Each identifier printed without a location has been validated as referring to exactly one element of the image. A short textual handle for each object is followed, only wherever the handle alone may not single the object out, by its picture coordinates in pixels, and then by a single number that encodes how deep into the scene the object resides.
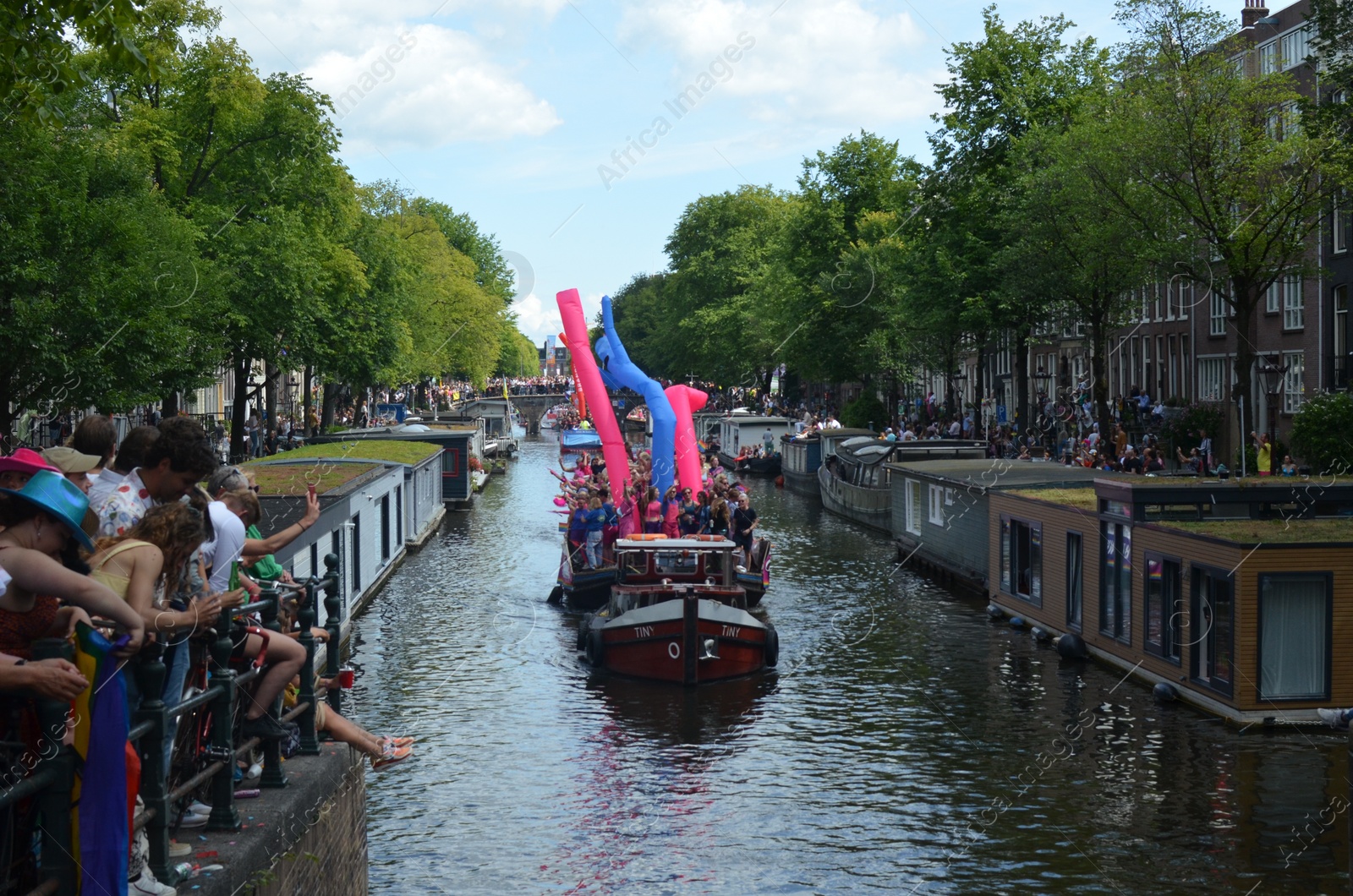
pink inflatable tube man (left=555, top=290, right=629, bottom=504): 35.19
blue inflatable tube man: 34.75
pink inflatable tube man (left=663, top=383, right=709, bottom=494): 35.06
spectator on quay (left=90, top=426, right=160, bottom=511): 8.27
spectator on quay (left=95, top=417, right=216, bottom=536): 7.59
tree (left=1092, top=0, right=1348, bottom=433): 32.19
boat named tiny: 23.14
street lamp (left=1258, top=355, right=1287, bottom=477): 32.38
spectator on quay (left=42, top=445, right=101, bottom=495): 7.80
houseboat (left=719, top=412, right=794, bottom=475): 74.25
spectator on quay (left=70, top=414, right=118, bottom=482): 8.90
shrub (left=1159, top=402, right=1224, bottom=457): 44.81
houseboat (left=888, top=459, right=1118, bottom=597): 32.03
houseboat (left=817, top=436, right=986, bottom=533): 45.75
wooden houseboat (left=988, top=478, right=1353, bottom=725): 18.30
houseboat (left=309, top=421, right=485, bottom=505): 55.16
